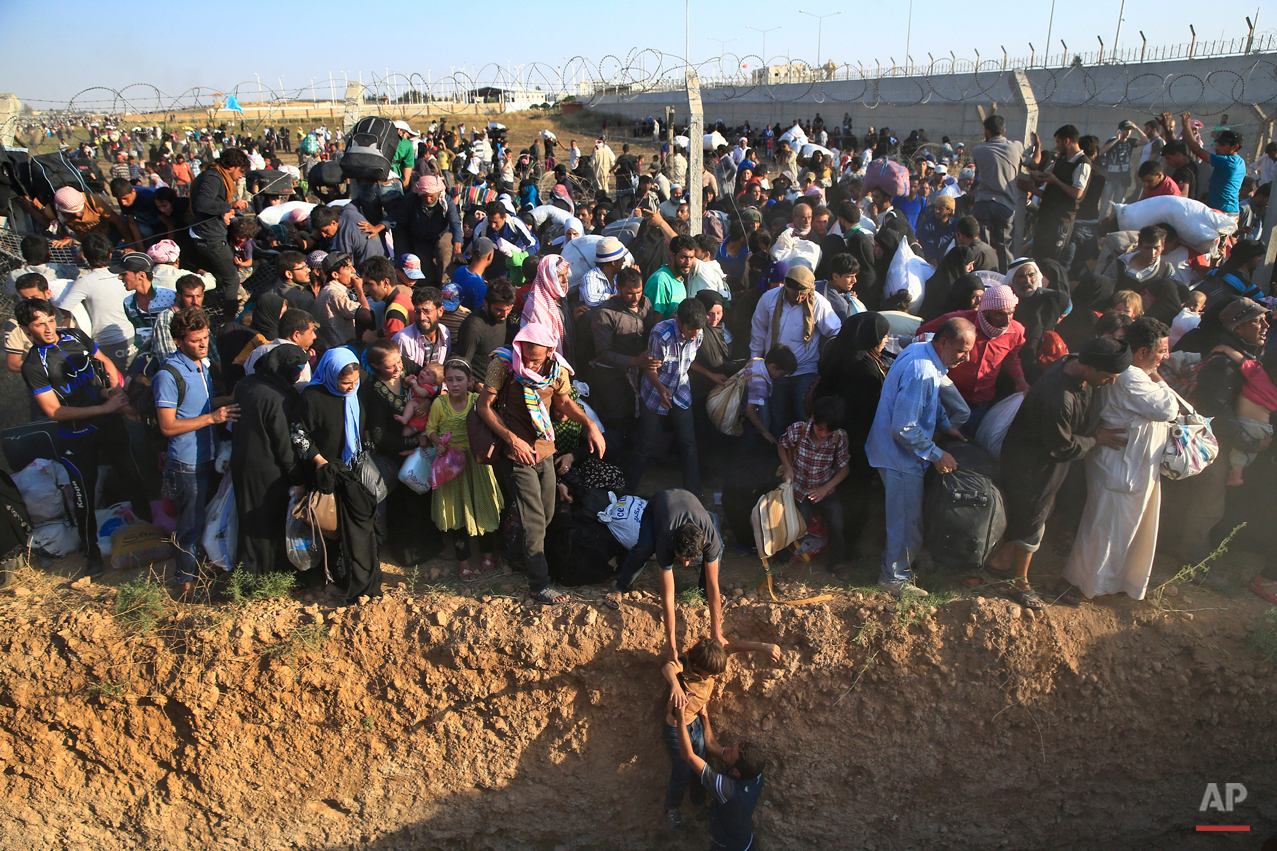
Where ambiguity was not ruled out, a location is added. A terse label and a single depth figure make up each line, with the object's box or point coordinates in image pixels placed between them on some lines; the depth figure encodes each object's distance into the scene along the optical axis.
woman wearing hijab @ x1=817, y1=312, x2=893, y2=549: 4.71
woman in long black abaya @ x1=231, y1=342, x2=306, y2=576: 4.45
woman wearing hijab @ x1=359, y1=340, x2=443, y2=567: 4.84
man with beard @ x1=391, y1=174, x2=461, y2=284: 7.51
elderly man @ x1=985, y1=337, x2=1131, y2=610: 4.04
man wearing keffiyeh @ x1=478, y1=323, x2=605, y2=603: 4.45
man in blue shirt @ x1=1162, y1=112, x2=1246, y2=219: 7.09
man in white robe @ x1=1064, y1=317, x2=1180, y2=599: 4.19
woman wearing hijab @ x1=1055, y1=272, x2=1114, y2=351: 5.74
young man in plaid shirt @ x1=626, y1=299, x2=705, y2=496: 5.12
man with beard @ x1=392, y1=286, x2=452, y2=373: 5.32
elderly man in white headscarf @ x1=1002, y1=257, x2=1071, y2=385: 5.25
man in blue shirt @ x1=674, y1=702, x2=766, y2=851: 4.60
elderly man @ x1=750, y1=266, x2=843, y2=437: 5.38
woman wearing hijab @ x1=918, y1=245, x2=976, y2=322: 5.99
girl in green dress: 4.77
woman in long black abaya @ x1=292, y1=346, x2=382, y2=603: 4.48
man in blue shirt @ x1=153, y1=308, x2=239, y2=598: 4.49
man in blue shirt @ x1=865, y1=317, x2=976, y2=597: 4.29
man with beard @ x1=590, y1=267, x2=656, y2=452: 5.45
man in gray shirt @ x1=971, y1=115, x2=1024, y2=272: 7.61
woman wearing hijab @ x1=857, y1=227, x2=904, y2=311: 6.67
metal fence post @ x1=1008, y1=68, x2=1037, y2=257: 8.05
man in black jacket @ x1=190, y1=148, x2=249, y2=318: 7.07
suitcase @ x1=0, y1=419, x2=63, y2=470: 5.38
